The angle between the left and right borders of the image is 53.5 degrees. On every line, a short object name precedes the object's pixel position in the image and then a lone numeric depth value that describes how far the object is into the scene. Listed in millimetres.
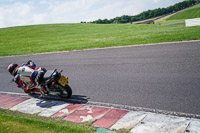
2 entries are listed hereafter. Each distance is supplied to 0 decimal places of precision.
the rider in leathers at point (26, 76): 7238
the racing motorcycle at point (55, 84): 6457
